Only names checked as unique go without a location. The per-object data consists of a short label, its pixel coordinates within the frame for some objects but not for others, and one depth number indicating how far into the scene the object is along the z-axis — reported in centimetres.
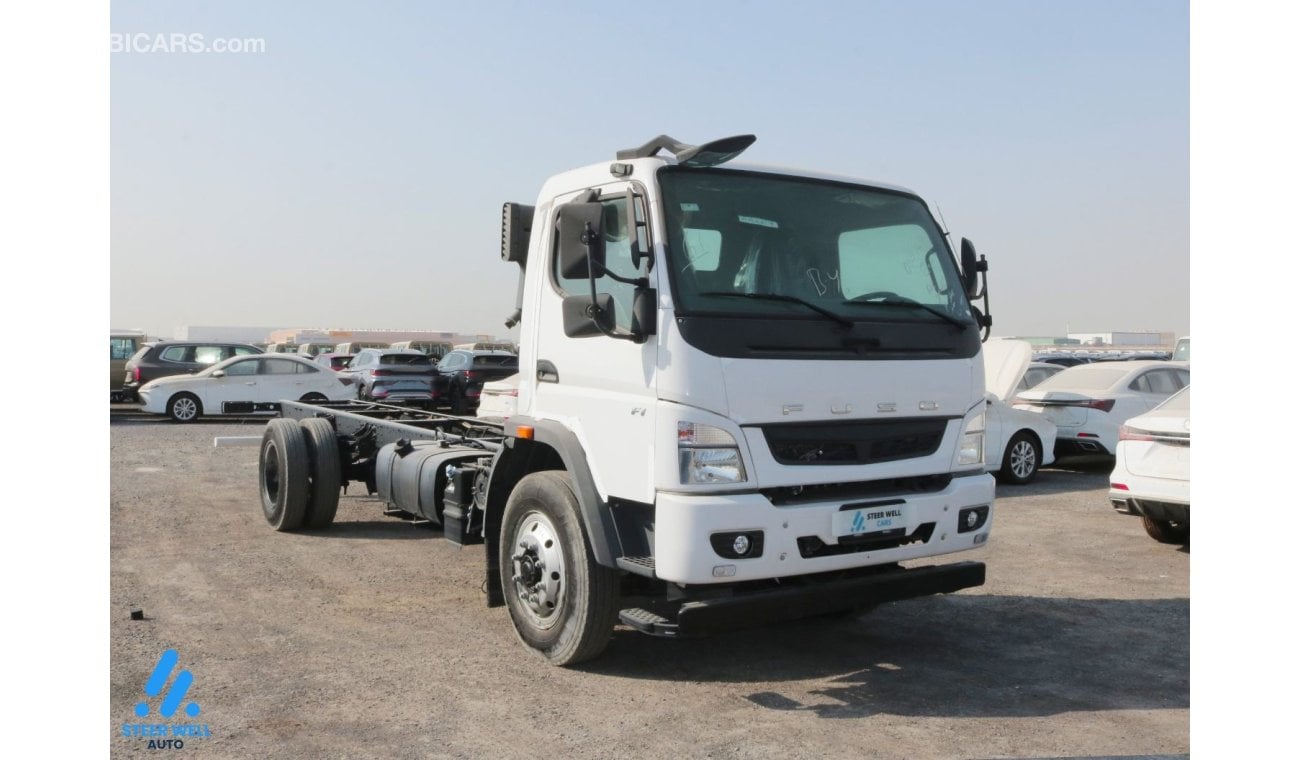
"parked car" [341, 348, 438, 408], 2153
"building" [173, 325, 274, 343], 9744
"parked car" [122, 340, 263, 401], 2348
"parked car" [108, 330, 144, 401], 2486
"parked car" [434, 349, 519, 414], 2267
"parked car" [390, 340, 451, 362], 5431
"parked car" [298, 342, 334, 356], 4709
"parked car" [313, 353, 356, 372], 2941
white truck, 469
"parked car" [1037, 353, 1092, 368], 2675
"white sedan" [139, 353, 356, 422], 2155
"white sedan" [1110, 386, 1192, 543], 802
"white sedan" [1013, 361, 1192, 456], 1337
